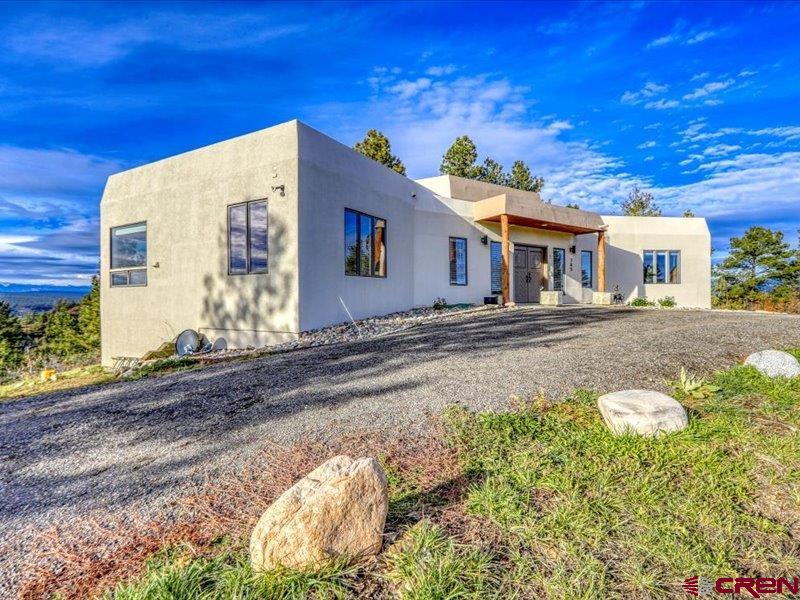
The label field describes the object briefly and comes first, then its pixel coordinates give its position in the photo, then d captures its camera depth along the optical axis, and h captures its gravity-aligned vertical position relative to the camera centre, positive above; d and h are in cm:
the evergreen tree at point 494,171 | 2819 +823
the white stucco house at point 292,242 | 822 +115
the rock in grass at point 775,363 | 413 -87
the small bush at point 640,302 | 1534 -72
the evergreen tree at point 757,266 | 2297 +105
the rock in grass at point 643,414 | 286 -98
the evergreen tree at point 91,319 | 2656 -235
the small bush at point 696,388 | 356 -97
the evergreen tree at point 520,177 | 2833 +782
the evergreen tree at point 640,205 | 3253 +670
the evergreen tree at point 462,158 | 2622 +861
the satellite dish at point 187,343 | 929 -139
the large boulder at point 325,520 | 159 -99
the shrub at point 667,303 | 1564 -77
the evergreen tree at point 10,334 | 2818 -378
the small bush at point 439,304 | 1191 -60
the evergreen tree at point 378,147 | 2285 +810
